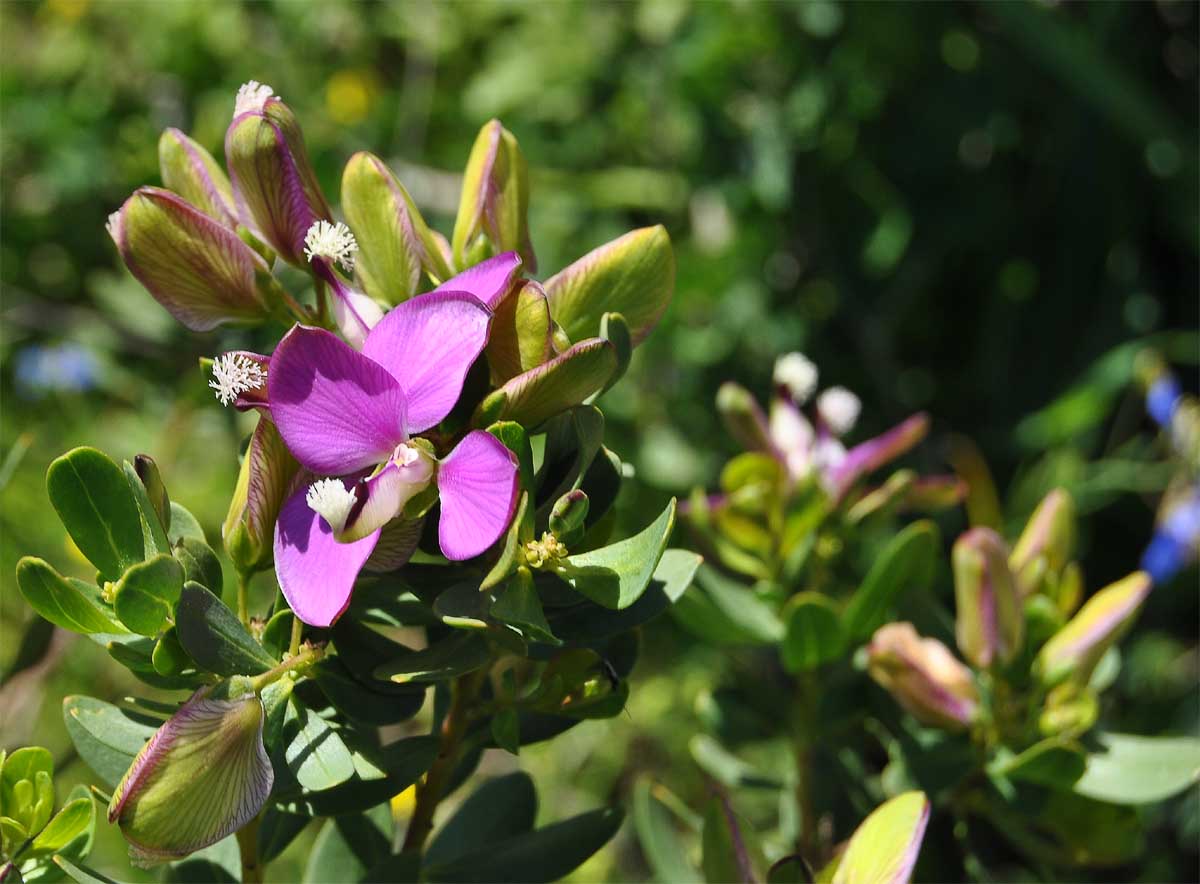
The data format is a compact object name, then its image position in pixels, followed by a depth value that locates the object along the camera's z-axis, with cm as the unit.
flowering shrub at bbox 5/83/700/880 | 27
